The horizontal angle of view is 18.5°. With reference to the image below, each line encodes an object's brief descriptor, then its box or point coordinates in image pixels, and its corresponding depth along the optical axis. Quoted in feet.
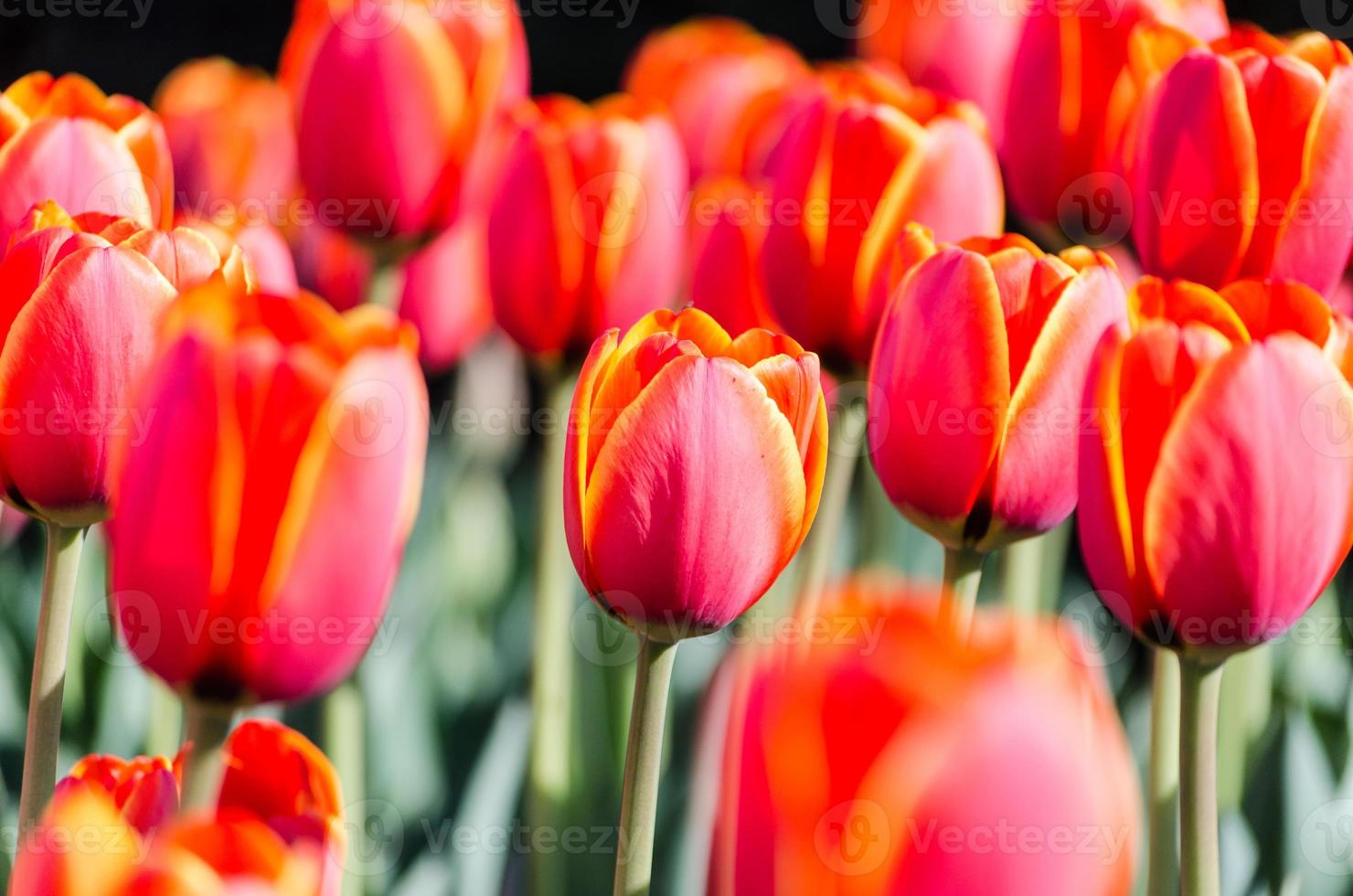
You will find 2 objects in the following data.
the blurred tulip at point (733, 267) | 2.91
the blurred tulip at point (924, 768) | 2.00
